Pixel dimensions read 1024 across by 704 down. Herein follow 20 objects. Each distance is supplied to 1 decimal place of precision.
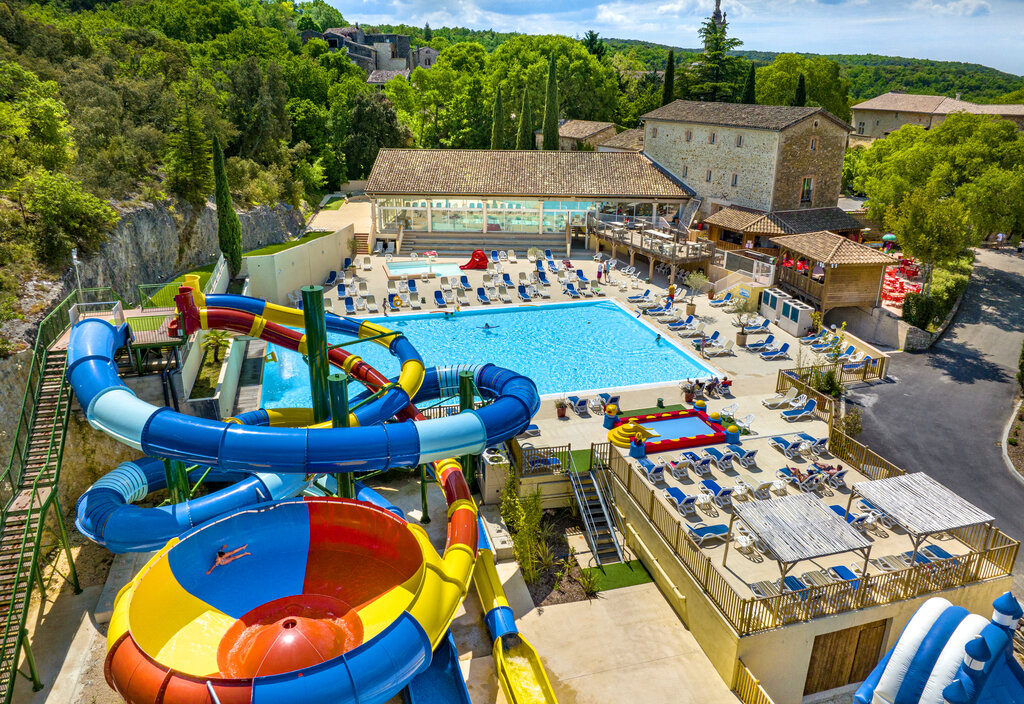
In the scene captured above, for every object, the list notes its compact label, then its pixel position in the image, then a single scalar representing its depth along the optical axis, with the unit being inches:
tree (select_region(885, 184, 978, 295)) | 1052.5
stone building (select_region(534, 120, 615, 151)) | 2112.5
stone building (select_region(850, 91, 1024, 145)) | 2595.5
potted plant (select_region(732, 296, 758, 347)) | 1000.2
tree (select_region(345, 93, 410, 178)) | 2096.5
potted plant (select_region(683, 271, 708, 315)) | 1190.3
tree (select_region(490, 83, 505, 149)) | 2101.4
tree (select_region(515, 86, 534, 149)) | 2084.2
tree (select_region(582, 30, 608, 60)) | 3371.1
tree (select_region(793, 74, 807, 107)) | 2038.6
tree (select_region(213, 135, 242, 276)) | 1067.9
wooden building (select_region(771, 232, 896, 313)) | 1037.2
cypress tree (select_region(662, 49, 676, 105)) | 2171.5
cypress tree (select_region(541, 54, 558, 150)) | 2060.8
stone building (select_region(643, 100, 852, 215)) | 1315.2
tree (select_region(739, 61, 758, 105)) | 2074.3
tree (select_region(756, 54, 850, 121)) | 2315.5
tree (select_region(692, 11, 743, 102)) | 2255.2
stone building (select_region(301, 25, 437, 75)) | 4067.4
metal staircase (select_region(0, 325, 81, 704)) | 422.3
